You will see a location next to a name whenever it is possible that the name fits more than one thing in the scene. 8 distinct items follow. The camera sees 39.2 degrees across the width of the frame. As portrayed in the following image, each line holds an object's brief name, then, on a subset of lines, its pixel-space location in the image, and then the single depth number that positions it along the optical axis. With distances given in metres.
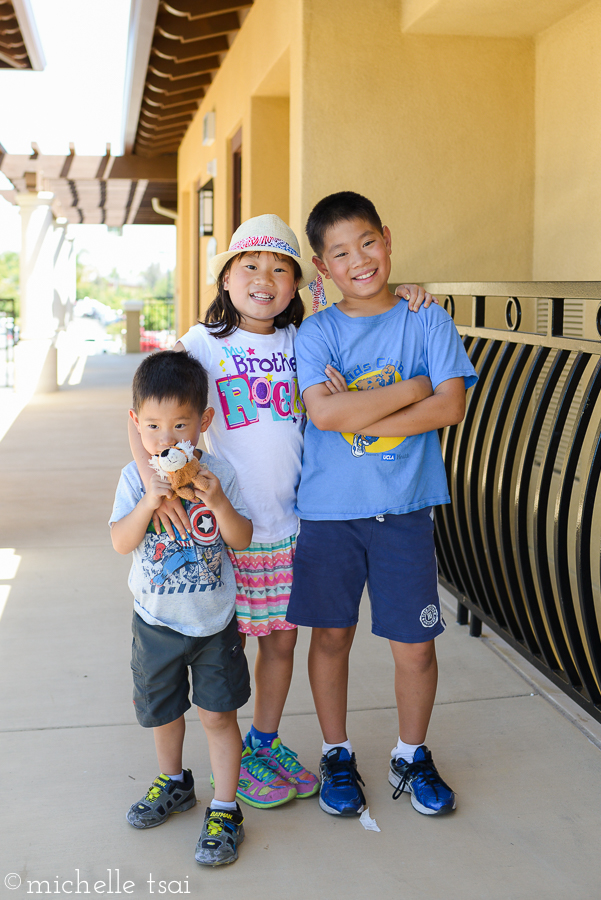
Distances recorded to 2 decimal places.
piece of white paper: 1.93
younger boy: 1.77
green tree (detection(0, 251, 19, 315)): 60.97
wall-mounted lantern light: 8.55
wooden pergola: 11.36
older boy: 1.94
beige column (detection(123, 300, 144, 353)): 19.14
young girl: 1.99
